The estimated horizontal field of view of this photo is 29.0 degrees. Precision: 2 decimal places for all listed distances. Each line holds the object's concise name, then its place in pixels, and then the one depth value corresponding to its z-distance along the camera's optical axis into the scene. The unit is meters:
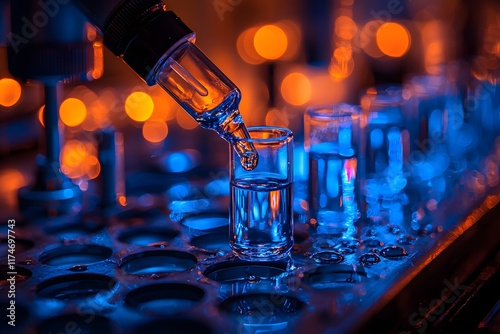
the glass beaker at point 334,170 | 0.27
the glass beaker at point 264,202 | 0.24
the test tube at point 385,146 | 0.30
